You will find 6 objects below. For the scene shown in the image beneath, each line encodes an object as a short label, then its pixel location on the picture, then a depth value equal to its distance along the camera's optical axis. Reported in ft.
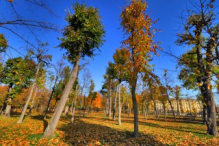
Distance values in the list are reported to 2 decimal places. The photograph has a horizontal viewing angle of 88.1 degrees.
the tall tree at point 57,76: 59.72
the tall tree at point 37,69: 43.33
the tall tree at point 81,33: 32.34
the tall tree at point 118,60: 61.23
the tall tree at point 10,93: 58.65
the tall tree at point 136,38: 28.86
